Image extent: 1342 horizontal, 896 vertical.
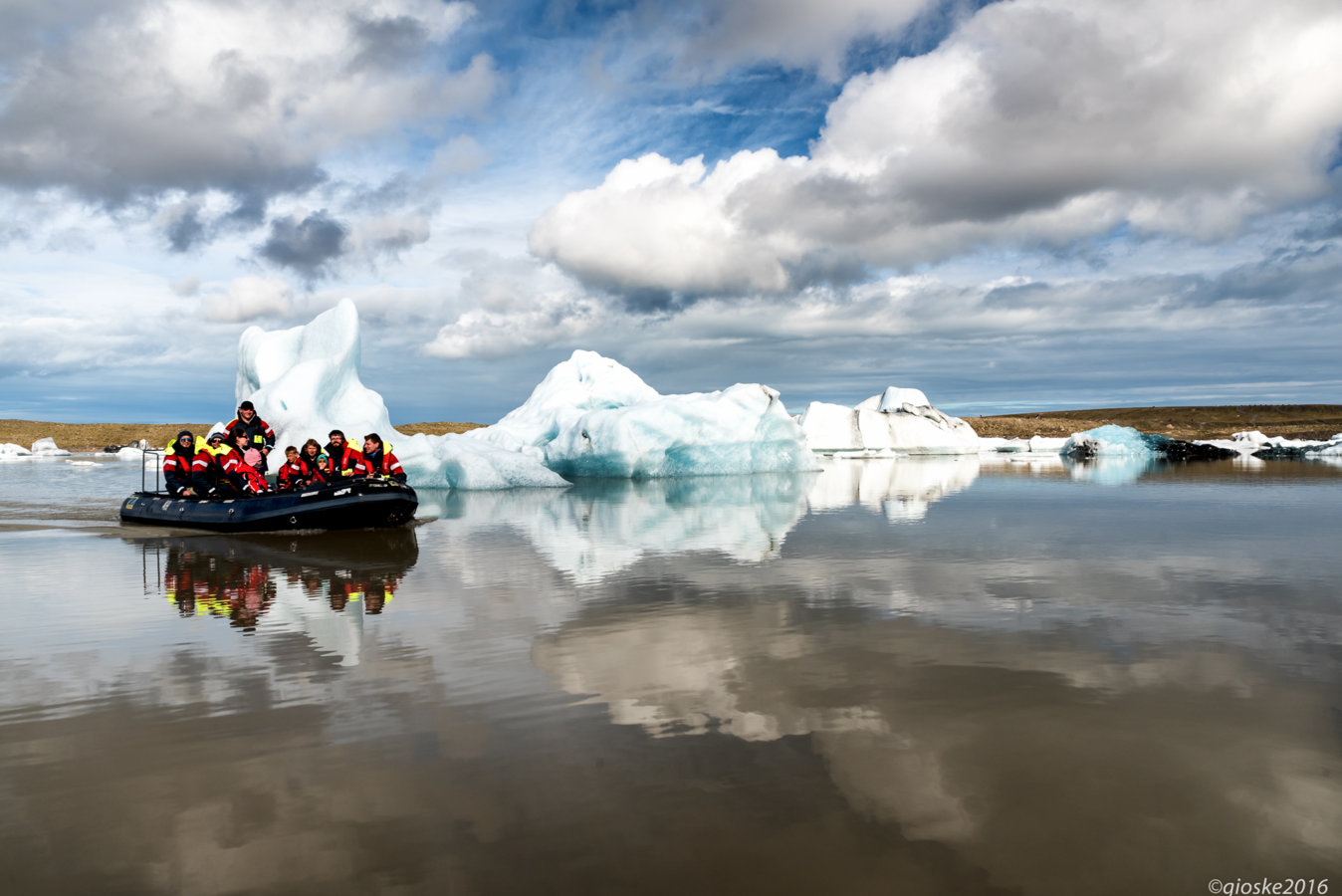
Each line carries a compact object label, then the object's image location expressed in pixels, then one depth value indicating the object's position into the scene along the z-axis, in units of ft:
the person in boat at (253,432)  43.37
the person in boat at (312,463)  43.91
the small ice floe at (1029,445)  173.17
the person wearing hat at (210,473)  43.75
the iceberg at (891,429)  155.53
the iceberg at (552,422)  68.69
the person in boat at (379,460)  44.50
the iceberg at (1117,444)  144.46
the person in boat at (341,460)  43.86
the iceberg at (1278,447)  134.60
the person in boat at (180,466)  44.01
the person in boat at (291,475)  43.83
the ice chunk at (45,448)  159.12
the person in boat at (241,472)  42.83
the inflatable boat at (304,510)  40.29
